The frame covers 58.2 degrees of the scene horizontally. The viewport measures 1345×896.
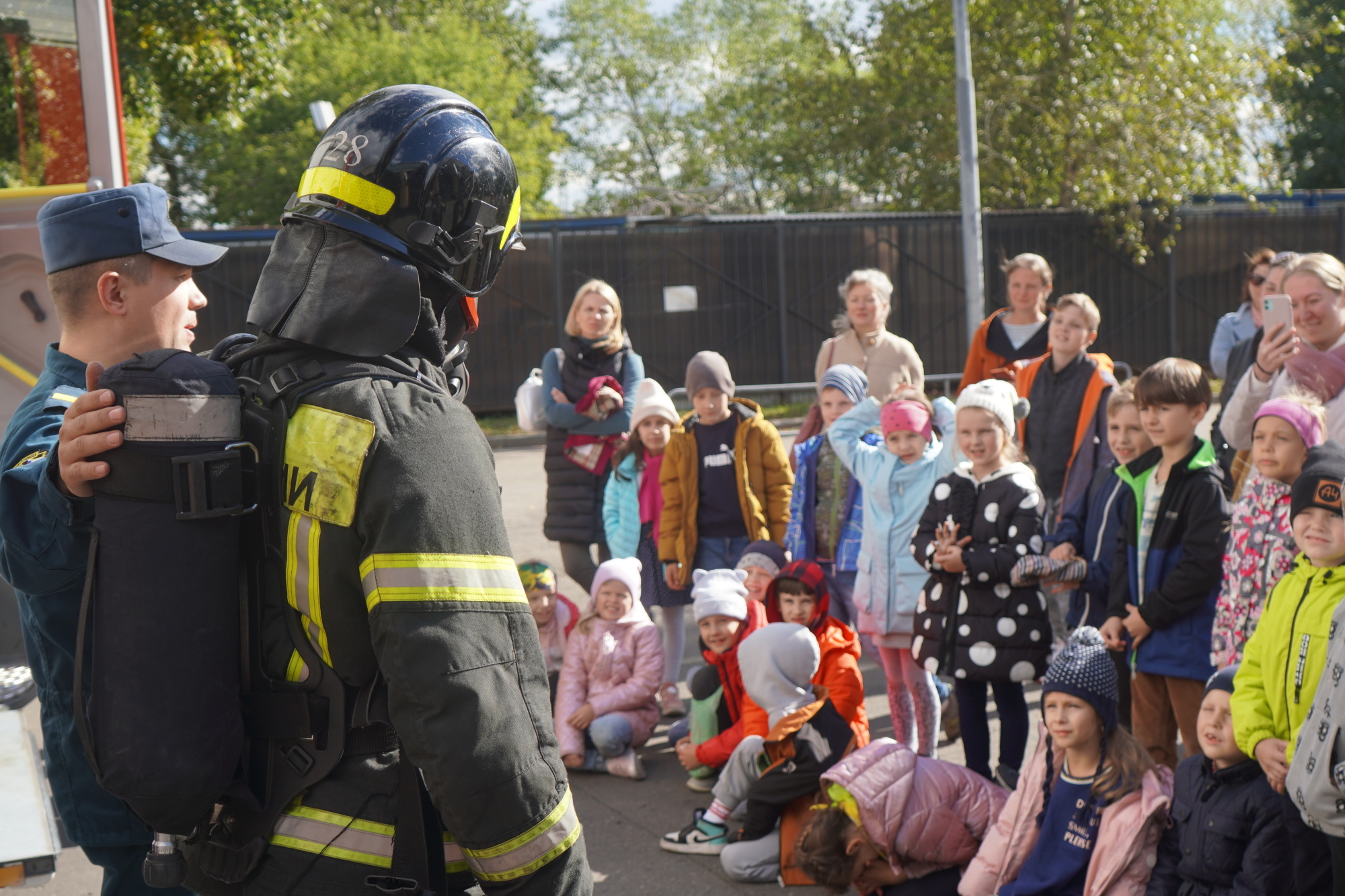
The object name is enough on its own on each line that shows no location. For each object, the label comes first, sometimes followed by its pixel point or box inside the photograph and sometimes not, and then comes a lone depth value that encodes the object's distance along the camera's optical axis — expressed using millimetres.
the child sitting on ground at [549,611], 5922
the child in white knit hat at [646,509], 6387
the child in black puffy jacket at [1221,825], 3258
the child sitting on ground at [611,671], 5551
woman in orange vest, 6625
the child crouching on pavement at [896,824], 4004
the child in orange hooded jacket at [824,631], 4688
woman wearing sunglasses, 7277
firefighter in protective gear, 1715
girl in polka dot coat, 4582
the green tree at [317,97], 27719
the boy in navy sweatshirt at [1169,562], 4352
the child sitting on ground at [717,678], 5051
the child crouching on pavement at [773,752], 4387
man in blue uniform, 2182
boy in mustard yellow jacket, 6129
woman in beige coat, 6277
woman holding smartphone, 4383
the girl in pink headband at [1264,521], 3887
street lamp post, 15711
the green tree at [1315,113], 31672
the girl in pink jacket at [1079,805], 3543
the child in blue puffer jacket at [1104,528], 4781
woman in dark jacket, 6652
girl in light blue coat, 5180
